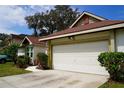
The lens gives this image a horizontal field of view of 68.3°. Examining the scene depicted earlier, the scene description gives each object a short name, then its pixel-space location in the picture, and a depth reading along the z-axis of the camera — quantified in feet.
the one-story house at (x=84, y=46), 16.70
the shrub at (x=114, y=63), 14.22
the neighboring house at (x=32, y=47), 34.79
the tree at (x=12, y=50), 38.37
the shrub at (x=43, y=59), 26.10
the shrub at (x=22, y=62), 29.64
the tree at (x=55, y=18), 77.06
